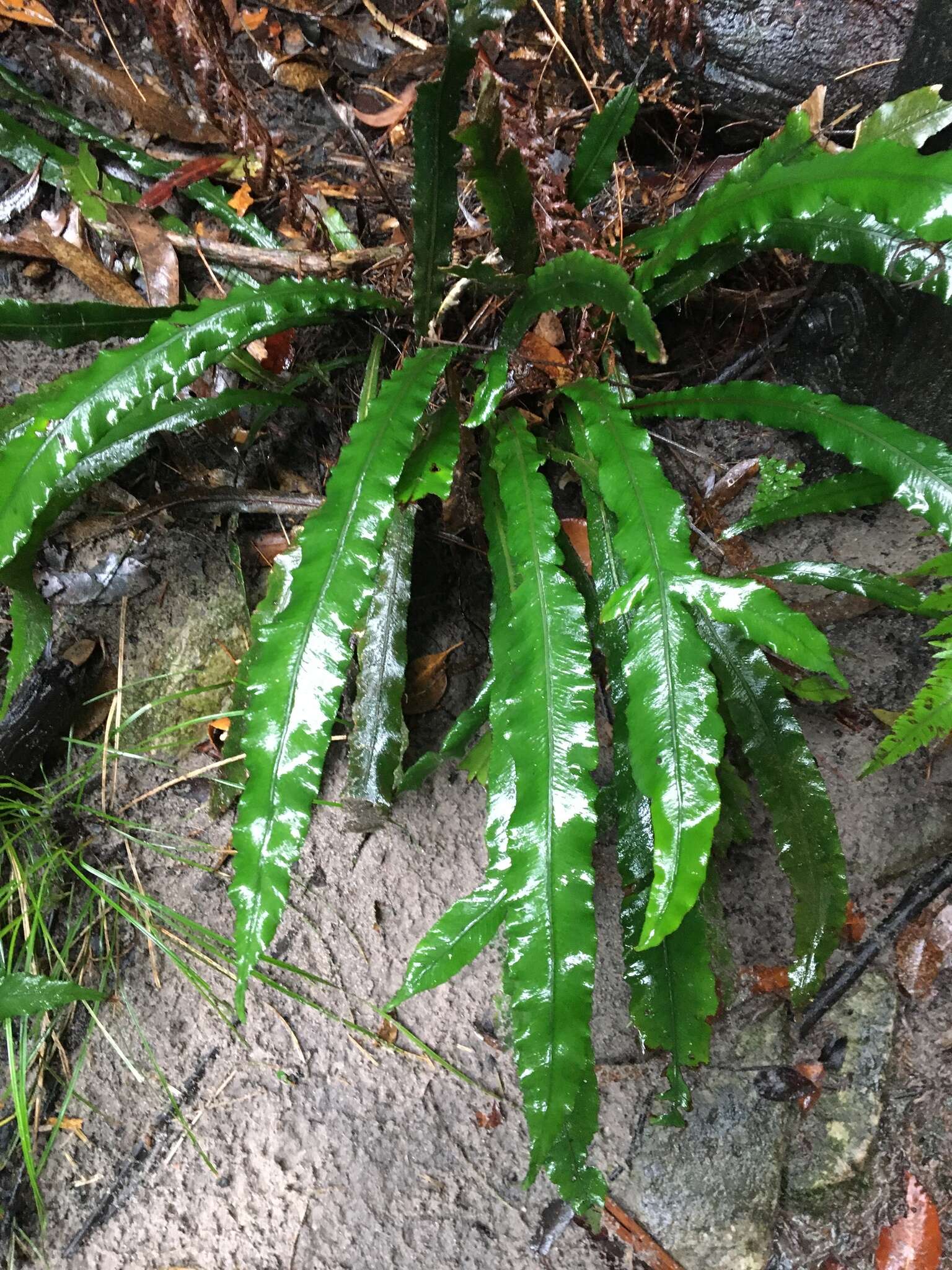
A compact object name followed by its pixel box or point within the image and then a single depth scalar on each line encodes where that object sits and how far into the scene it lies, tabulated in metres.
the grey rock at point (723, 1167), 0.53
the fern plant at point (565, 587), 0.43
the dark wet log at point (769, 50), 0.54
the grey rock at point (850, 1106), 0.53
